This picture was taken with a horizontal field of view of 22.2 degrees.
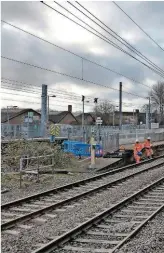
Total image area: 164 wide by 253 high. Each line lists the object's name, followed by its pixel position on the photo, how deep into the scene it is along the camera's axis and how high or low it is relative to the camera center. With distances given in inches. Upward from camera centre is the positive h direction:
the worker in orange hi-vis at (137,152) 1091.0 -68.9
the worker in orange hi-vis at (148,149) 1230.9 -69.0
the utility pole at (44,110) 1475.1 +59.0
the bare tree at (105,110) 4928.6 +193.4
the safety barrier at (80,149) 1048.8 -57.2
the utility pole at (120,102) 2012.2 +113.3
